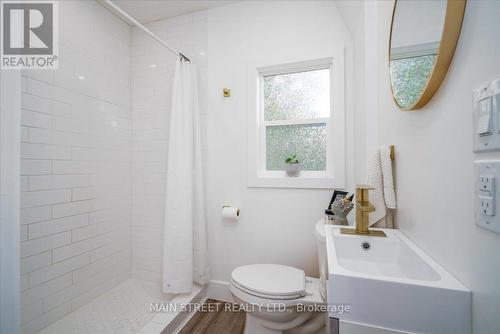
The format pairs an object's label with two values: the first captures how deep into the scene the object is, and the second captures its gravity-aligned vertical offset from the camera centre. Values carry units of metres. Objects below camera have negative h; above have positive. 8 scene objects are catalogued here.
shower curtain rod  1.52 +0.91
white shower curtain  1.67 -0.23
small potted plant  1.68 +0.01
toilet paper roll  1.72 -0.36
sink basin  0.52 -0.33
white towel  1.01 -0.08
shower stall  1.40 -0.03
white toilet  1.16 -0.70
